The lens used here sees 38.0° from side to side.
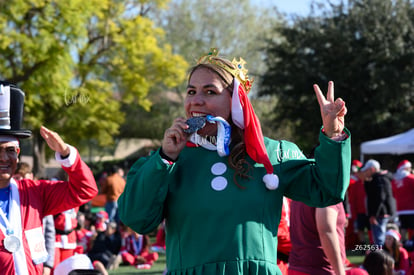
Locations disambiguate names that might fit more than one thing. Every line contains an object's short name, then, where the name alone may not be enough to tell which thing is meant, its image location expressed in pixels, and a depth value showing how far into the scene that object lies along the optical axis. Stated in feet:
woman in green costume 7.79
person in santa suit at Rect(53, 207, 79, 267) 24.57
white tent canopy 53.01
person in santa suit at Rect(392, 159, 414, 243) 37.45
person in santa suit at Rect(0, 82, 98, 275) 11.07
